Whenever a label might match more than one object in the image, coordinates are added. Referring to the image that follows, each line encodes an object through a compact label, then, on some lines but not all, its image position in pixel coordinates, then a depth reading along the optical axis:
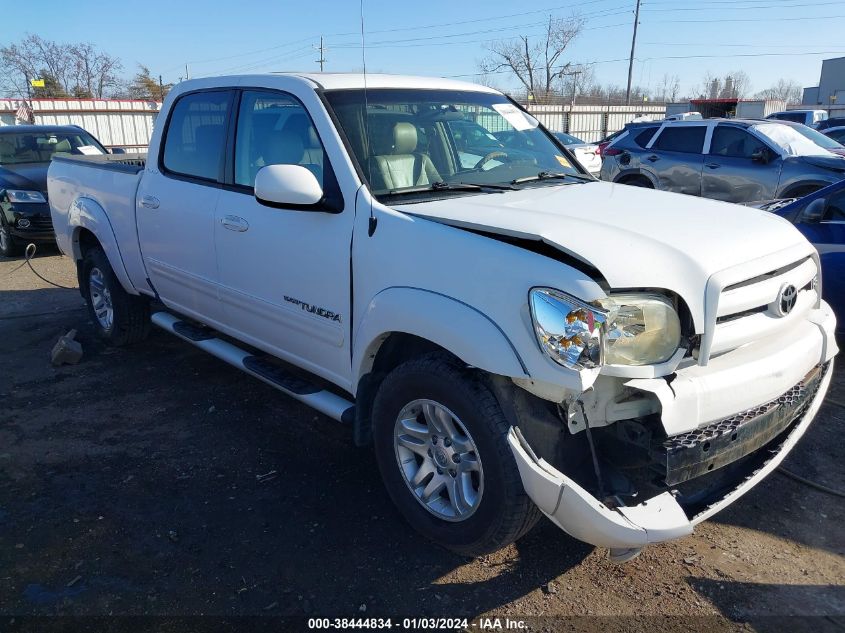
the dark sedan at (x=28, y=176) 9.62
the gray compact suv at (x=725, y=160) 9.71
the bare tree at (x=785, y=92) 91.64
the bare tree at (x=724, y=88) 77.31
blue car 4.84
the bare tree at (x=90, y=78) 55.19
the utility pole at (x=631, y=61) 44.50
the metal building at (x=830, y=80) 62.78
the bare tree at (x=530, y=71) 64.44
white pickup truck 2.39
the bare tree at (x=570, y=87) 60.55
